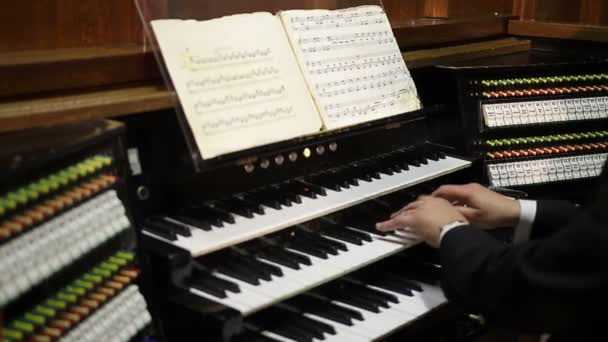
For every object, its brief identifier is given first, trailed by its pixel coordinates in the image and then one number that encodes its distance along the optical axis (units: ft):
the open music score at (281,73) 9.85
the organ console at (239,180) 8.85
